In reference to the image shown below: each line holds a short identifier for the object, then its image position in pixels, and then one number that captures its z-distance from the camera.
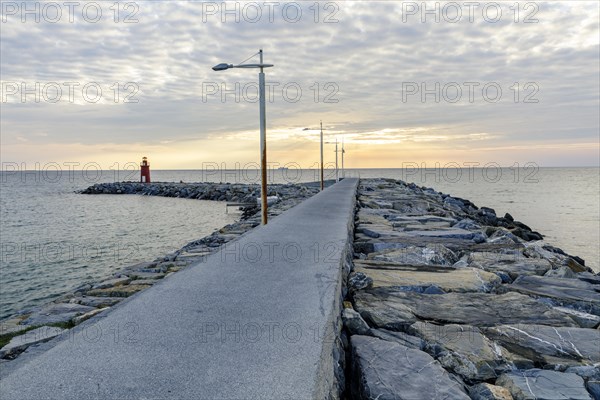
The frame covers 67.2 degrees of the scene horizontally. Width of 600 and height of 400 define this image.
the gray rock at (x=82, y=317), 4.93
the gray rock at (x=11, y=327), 5.04
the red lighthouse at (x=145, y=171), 67.06
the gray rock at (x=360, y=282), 5.39
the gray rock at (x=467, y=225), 10.62
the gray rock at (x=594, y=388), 3.32
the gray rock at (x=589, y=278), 6.57
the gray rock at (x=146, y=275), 7.31
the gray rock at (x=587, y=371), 3.55
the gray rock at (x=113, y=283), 7.29
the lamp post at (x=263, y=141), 9.93
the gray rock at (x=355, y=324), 4.12
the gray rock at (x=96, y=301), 5.88
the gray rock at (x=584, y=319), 4.73
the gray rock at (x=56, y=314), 5.32
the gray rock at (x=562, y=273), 6.67
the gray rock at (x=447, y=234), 9.39
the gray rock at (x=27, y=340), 4.09
